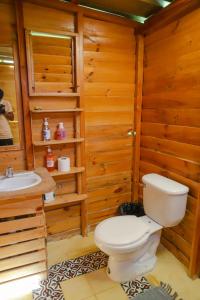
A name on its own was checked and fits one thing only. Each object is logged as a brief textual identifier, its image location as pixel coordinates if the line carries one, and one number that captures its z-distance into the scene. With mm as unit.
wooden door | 1943
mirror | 1641
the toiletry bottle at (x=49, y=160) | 1892
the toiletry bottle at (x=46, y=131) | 1833
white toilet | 1521
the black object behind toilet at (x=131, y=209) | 2273
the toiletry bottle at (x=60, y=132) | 1900
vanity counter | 1334
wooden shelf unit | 1789
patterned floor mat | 1546
